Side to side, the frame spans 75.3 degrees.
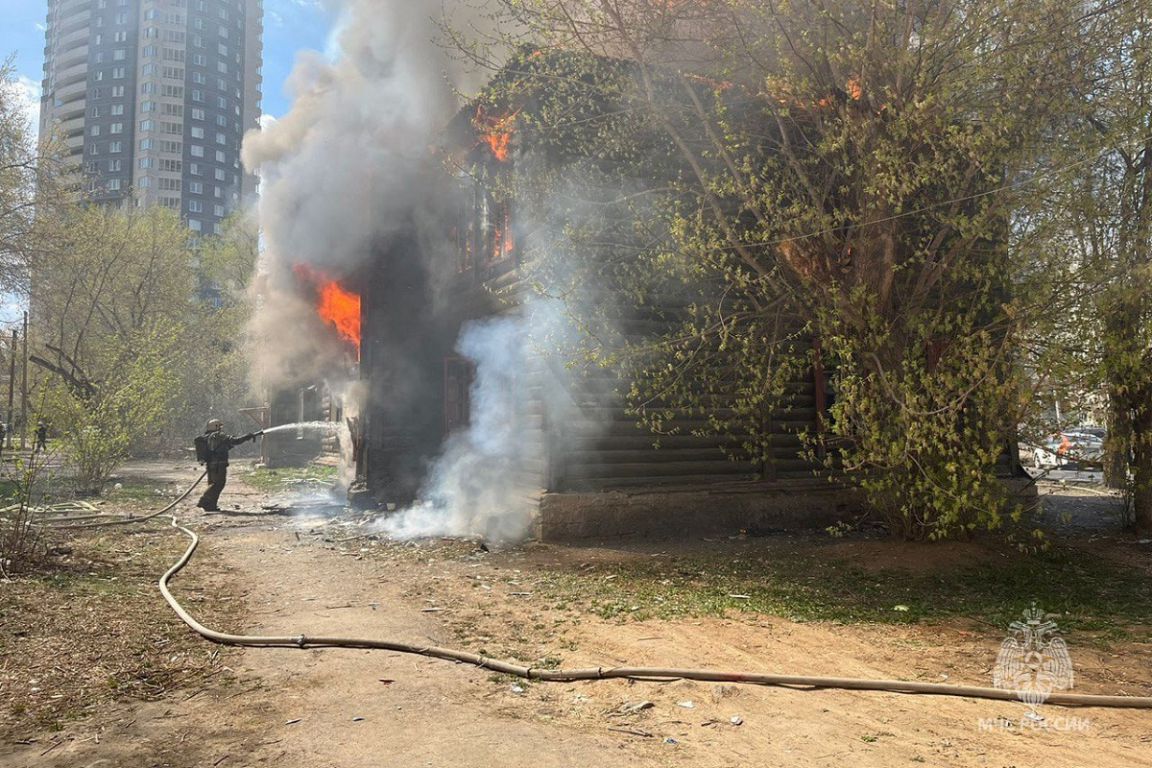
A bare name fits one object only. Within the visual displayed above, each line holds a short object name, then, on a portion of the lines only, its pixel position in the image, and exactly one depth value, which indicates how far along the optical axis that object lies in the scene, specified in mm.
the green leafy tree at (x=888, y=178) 7375
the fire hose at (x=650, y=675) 4141
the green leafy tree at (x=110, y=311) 14523
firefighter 13195
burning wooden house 10219
